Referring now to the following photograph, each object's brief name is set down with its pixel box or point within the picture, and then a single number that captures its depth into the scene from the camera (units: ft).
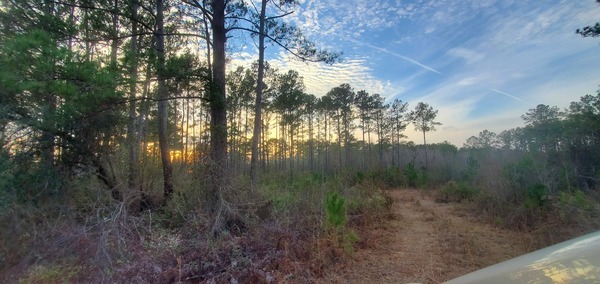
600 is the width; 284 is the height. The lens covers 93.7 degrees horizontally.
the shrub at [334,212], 19.13
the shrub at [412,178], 60.39
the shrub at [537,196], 23.68
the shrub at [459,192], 38.33
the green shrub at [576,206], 18.97
